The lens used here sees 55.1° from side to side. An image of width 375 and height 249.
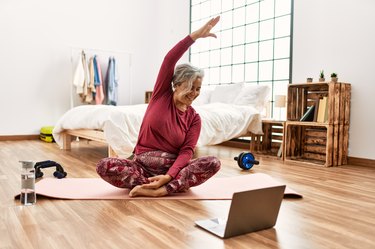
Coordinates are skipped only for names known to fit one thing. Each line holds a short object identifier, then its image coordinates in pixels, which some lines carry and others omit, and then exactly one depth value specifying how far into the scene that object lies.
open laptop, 1.43
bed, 3.18
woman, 2.01
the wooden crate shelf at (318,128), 3.41
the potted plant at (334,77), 3.44
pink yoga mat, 2.08
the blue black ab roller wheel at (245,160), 3.11
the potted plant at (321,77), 3.59
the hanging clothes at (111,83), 6.04
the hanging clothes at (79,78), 5.75
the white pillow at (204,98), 4.98
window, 4.59
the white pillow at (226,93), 4.60
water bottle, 1.81
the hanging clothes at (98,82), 5.88
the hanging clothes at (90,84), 5.80
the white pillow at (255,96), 4.37
